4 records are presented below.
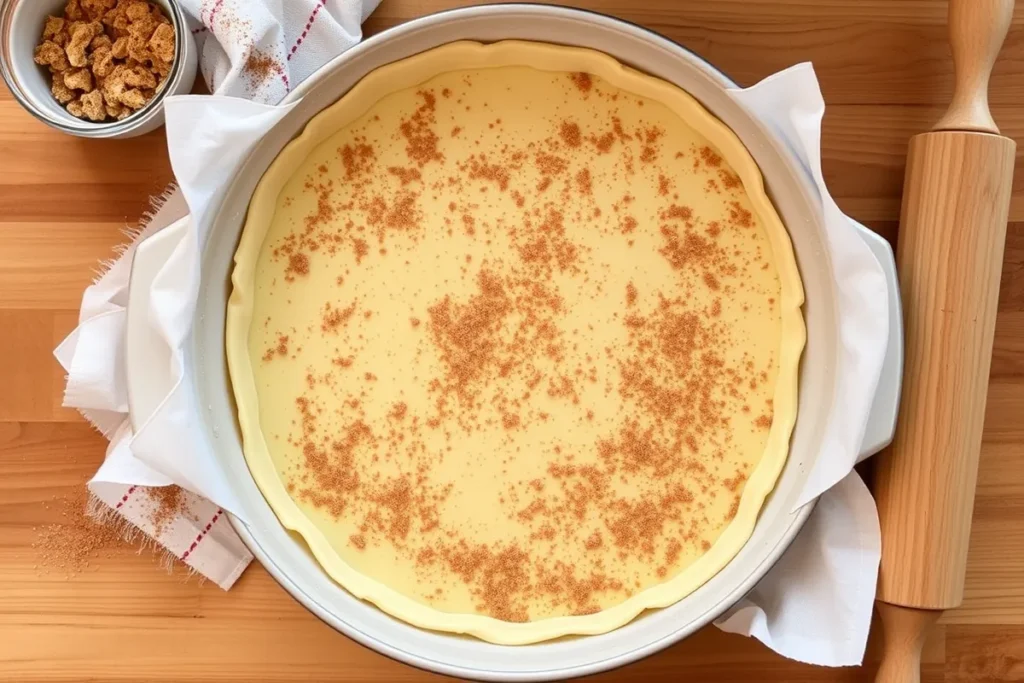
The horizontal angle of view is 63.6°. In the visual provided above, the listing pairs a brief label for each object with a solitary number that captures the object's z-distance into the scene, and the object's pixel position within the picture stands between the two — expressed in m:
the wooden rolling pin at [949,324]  0.79
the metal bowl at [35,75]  0.83
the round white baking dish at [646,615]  0.81
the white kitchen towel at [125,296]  0.84
